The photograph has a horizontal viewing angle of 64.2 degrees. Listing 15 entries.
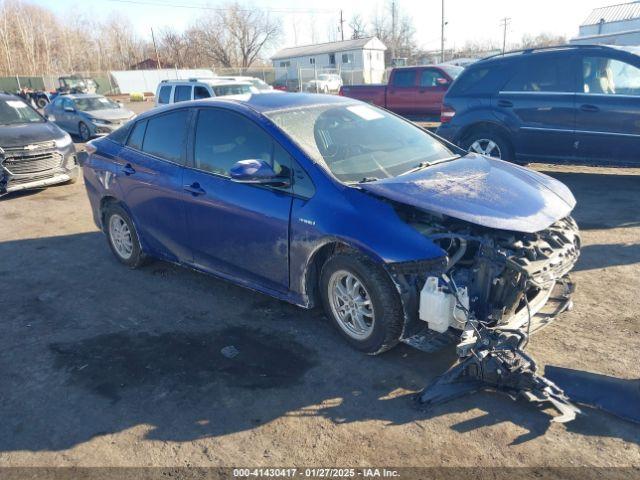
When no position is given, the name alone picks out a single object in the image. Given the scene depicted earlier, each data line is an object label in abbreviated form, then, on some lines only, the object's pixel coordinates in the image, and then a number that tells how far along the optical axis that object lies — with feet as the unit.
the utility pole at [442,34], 166.22
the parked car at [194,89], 43.37
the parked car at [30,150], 29.40
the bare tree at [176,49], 242.37
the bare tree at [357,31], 258.16
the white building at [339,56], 177.99
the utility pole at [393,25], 240.53
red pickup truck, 50.93
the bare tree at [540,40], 240.53
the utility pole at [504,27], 234.99
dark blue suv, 24.29
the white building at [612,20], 144.36
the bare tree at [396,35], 237.86
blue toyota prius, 10.53
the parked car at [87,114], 50.49
